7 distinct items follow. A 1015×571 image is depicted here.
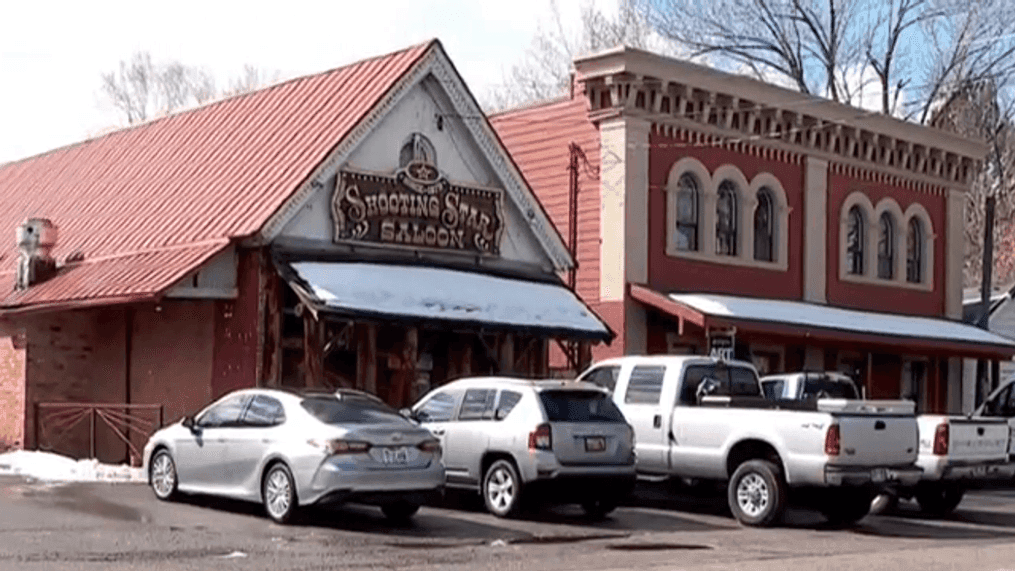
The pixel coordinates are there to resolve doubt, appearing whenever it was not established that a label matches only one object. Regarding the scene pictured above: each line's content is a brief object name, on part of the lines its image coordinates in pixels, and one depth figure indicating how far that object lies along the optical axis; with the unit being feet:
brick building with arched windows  95.55
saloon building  75.10
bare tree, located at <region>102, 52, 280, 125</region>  180.04
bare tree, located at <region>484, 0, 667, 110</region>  161.68
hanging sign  84.84
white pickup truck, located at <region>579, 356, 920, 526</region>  58.03
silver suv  57.72
